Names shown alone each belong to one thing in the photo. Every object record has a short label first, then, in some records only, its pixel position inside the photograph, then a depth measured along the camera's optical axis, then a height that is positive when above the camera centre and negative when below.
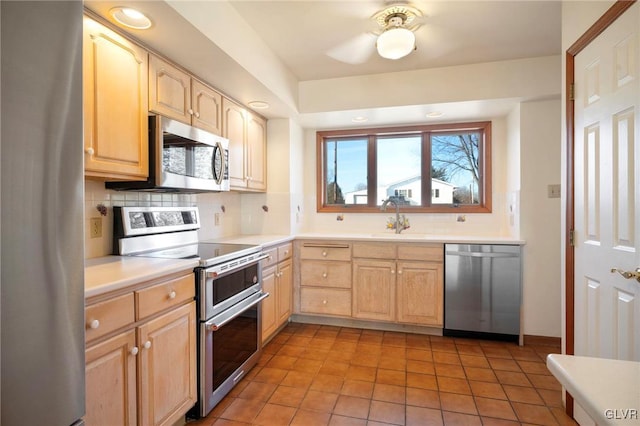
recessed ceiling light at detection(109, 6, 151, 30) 1.49 +0.93
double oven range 1.76 -0.45
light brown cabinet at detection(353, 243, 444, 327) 2.91 -0.67
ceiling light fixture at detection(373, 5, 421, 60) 1.99 +1.12
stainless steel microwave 1.82 +0.33
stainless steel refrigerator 0.63 +0.00
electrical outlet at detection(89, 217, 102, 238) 1.79 -0.08
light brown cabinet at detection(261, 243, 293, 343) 2.63 -0.68
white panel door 1.34 +0.08
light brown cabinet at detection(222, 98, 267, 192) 2.66 +0.59
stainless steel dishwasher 2.77 -0.69
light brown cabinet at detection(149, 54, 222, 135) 1.86 +0.74
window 3.42 +0.47
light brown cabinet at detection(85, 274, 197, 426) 1.20 -0.63
